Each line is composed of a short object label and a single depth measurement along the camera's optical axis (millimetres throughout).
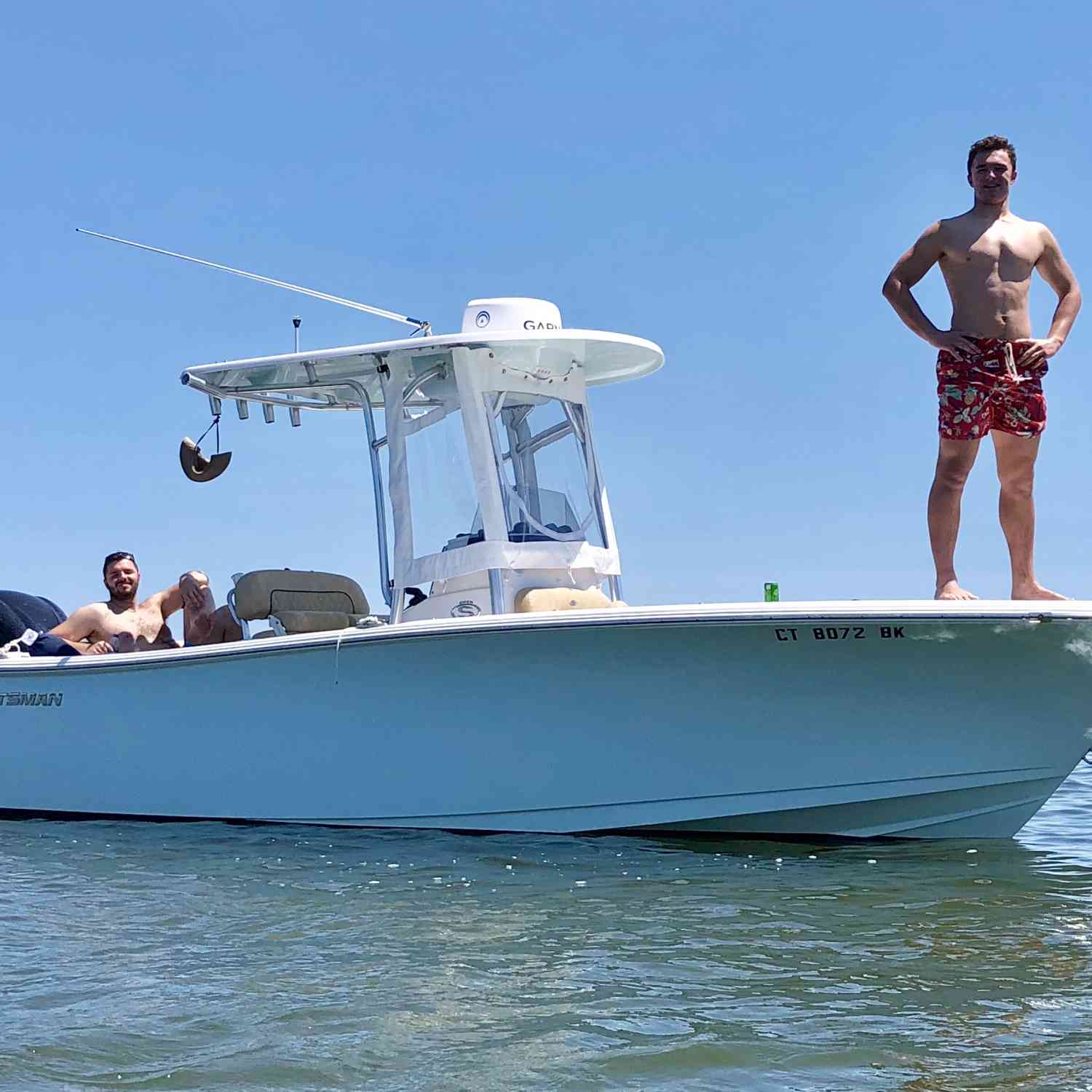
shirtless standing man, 6125
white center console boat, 6238
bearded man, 8359
